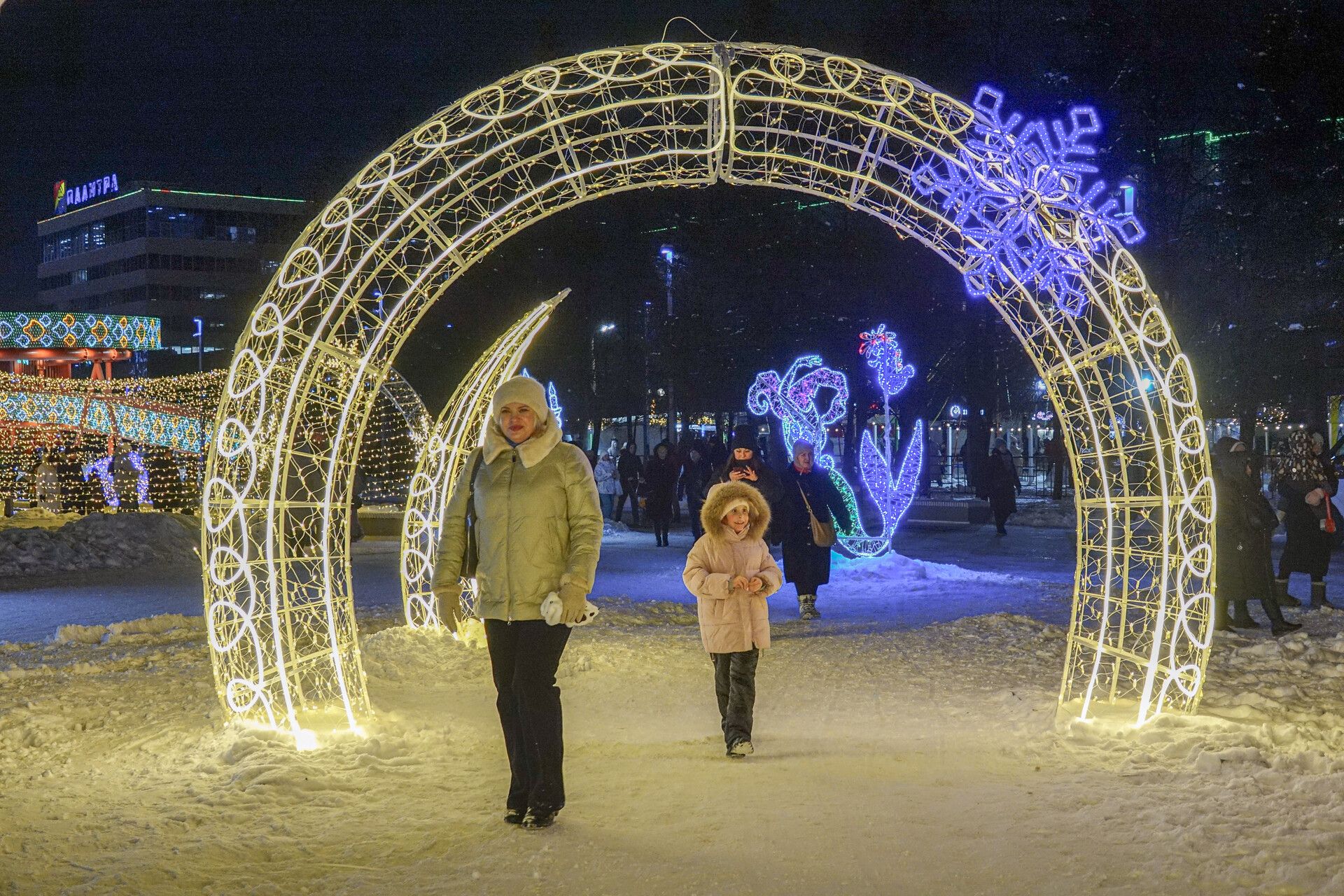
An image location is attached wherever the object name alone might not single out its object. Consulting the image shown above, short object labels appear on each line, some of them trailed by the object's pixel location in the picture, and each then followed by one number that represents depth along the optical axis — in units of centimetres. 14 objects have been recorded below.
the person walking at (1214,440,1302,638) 950
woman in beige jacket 457
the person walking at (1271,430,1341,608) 1102
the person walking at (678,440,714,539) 1953
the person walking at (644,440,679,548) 1886
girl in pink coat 576
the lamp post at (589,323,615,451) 3157
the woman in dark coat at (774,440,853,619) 1102
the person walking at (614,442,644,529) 2316
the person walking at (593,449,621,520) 2533
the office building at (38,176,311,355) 8900
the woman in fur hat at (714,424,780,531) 941
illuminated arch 612
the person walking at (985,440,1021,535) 2128
